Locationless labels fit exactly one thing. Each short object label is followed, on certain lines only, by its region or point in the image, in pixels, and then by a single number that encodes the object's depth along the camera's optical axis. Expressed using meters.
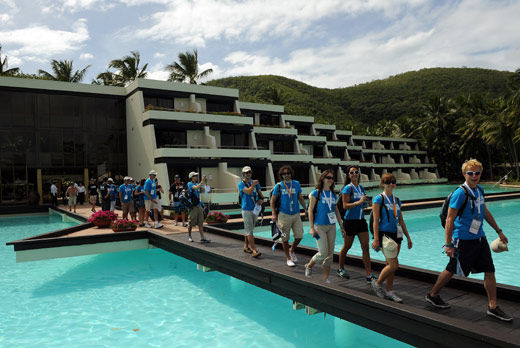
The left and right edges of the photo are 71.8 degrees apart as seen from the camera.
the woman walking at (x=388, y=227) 5.12
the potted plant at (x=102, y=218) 13.87
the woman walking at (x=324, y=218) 6.11
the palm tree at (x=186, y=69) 40.66
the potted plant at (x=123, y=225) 12.60
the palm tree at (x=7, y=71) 39.94
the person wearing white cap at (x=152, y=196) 12.59
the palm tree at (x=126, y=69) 41.34
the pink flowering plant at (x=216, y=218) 15.11
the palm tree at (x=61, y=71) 40.97
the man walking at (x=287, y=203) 7.23
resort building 28.33
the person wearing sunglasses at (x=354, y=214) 6.10
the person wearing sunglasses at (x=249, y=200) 8.20
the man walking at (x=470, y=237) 4.51
